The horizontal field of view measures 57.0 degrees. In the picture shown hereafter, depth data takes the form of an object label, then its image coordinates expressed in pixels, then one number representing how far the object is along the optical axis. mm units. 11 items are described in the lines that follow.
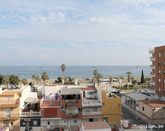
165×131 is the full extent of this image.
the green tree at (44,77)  57104
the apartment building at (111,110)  25096
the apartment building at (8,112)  24321
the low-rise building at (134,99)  32571
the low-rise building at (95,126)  17793
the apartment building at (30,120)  23729
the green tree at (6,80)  45128
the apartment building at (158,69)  37334
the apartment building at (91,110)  24529
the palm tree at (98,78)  57242
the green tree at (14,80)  47874
